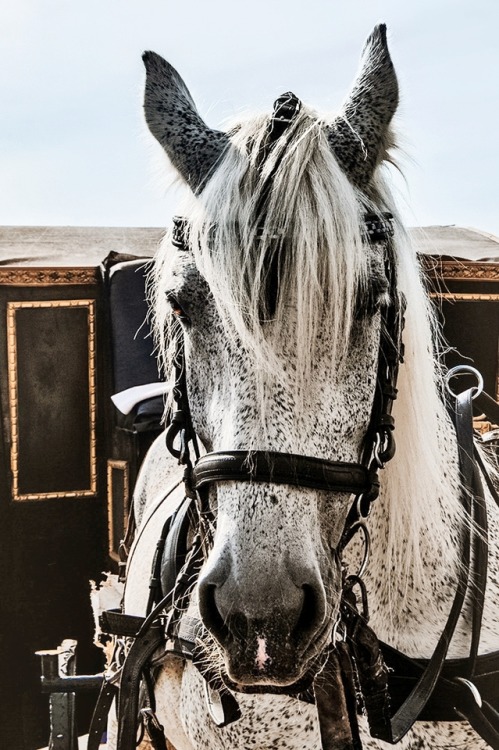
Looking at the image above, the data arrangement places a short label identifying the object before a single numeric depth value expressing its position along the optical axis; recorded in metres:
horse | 2.21
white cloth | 3.82
